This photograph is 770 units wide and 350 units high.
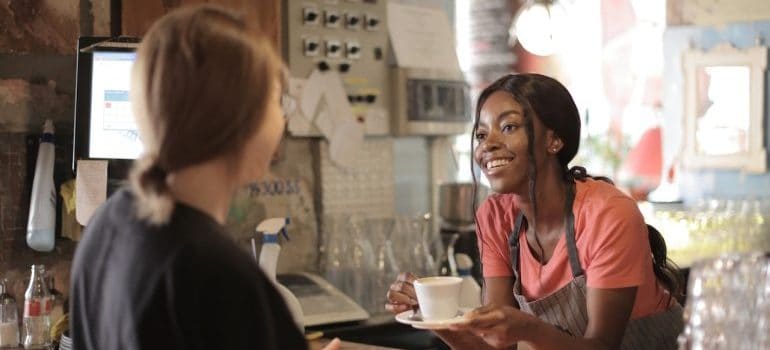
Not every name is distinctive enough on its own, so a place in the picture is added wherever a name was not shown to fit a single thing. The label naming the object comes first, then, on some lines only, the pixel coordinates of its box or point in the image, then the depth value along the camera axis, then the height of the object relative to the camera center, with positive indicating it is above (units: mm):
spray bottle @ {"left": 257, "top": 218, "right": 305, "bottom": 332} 3250 -255
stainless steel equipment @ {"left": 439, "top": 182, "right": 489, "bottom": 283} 4242 -254
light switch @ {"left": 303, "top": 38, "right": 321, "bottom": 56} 4211 +531
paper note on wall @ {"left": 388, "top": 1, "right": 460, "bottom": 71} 4613 +650
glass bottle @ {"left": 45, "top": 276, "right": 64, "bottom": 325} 3248 -460
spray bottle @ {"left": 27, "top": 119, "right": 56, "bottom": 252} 3236 -115
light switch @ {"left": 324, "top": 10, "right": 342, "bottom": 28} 4285 +666
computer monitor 3092 +198
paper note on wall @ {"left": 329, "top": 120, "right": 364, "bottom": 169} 4305 +114
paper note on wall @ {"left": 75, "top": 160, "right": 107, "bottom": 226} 3107 -64
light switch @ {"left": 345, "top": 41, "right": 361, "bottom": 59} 4379 +541
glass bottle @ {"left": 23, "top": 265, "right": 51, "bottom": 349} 3084 -471
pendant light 5203 +778
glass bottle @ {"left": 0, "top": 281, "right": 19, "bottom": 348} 3057 -494
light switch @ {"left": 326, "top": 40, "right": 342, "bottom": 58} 4293 +535
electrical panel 4191 +539
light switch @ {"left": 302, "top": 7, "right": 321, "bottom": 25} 4211 +664
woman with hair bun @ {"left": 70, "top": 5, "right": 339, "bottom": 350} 1261 -53
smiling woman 2365 -178
